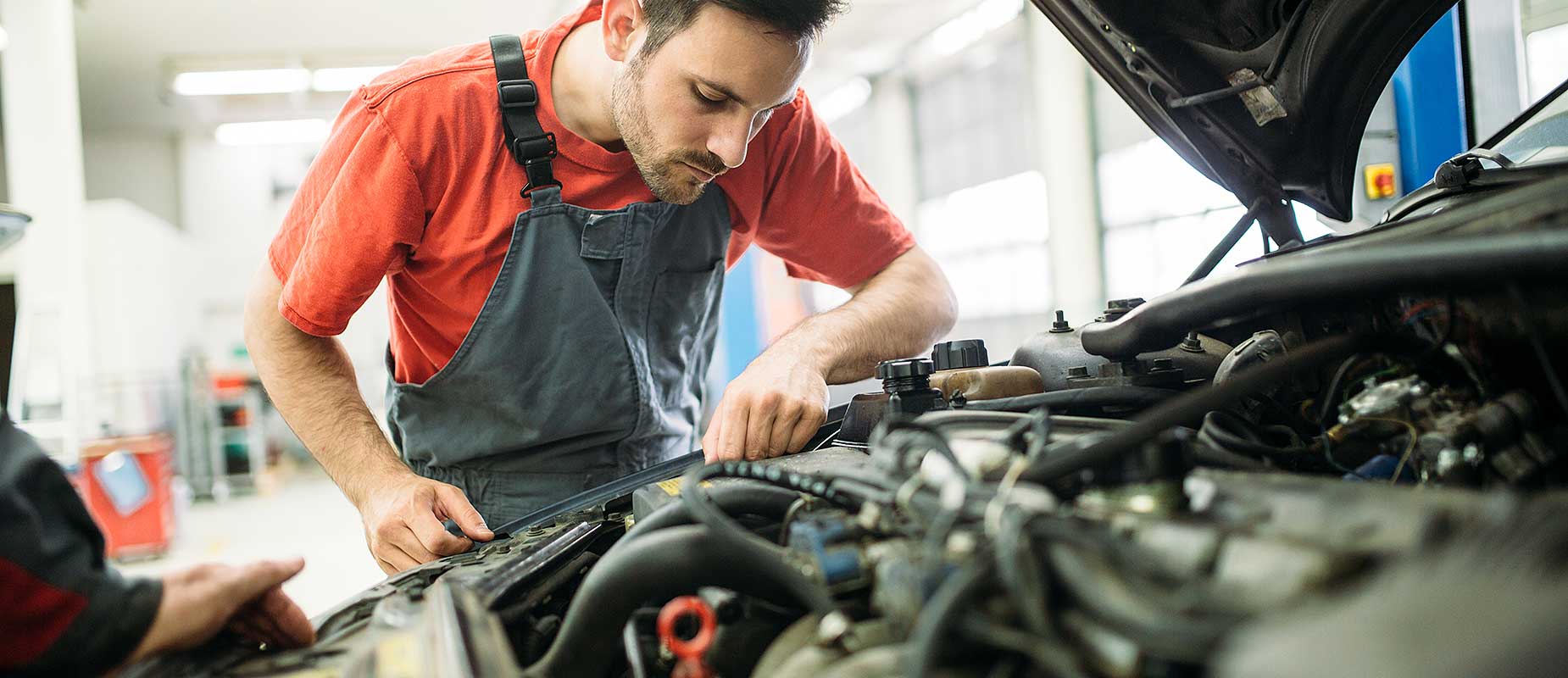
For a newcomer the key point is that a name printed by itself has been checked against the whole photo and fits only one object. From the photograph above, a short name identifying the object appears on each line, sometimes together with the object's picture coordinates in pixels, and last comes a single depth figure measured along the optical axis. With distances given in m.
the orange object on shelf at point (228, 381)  8.41
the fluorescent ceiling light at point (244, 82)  7.55
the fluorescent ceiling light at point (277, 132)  8.80
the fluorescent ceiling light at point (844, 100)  9.02
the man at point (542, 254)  1.32
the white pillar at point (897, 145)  8.83
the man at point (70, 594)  0.53
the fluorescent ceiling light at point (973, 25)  6.84
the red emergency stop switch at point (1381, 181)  2.26
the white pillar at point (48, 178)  5.33
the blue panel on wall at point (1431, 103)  2.16
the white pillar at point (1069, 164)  6.70
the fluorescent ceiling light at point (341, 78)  7.55
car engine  0.34
